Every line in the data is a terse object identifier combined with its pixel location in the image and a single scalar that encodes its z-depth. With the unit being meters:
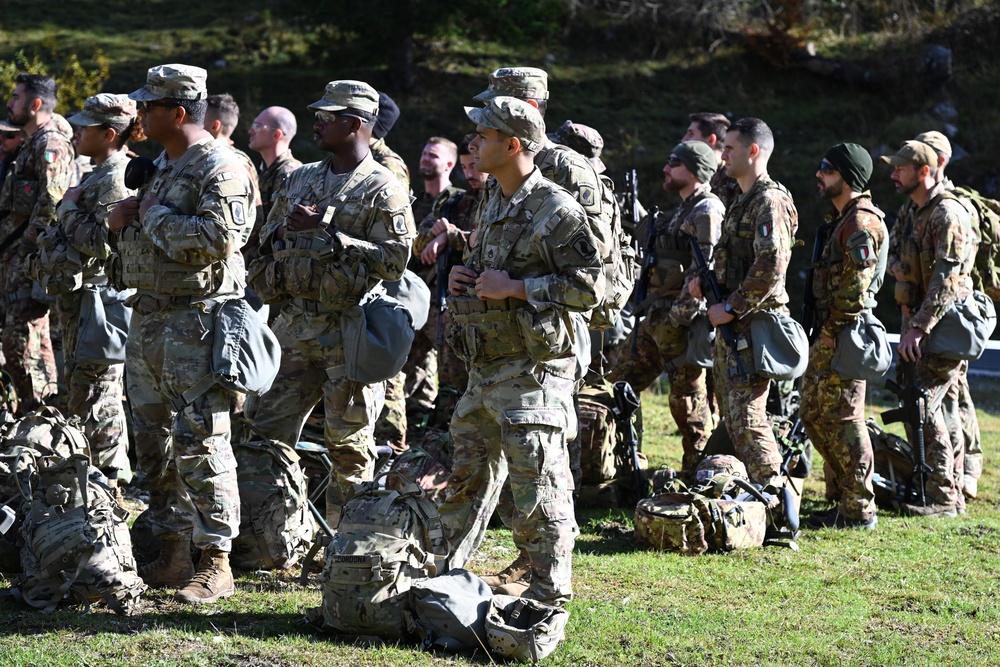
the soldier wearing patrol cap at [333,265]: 12.05
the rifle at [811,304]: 15.93
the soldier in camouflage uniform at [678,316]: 17.56
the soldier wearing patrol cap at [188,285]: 11.16
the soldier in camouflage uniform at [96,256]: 13.25
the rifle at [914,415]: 16.58
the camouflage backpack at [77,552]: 10.88
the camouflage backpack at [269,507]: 12.48
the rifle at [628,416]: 16.64
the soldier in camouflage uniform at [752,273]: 14.82
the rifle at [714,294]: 15.09
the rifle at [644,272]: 17.83
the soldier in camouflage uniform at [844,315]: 15.34
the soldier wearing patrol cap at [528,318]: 10.31
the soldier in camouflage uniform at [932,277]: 16.34
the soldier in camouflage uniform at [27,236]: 17.53
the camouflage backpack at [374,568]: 10.28
